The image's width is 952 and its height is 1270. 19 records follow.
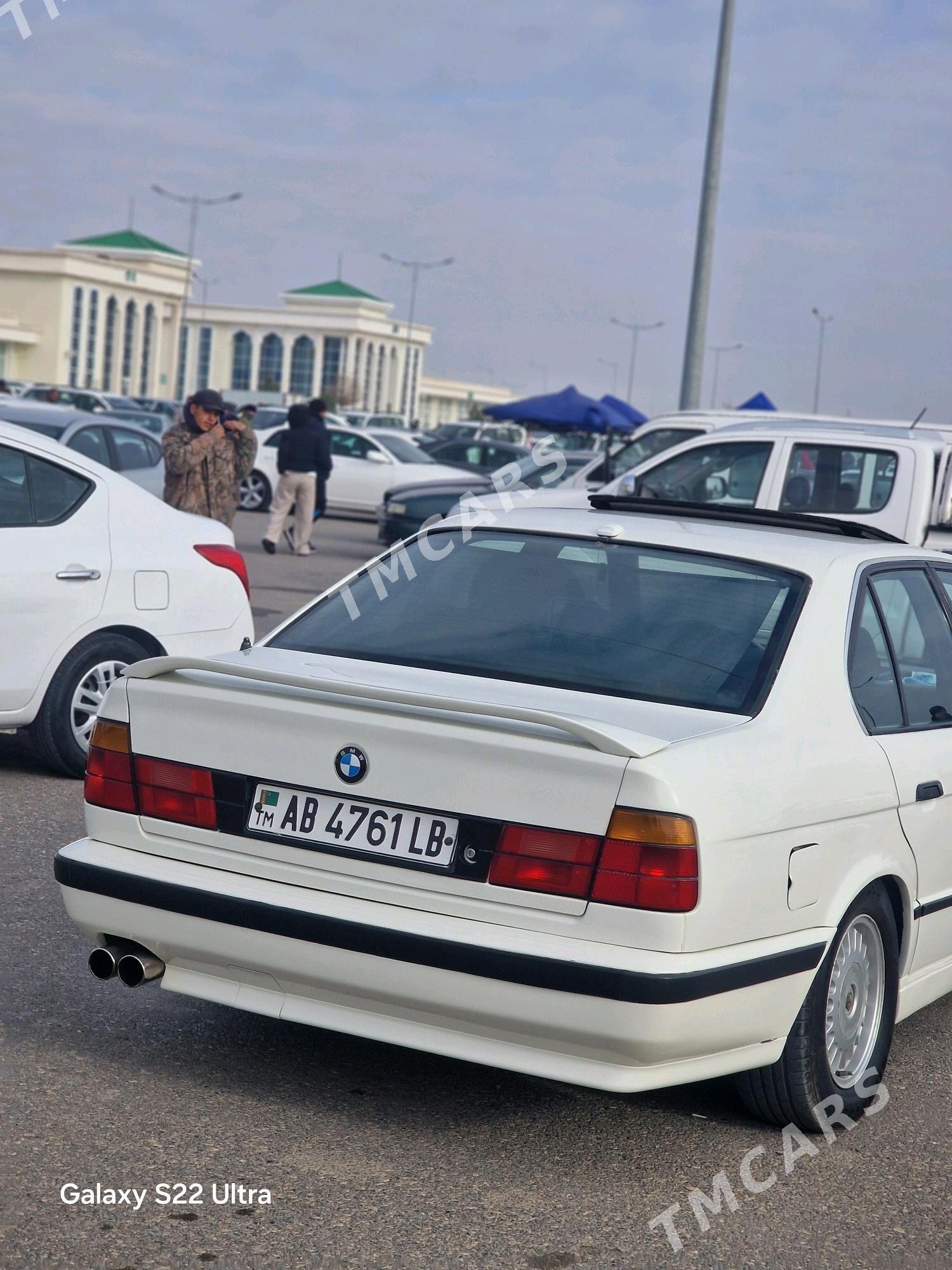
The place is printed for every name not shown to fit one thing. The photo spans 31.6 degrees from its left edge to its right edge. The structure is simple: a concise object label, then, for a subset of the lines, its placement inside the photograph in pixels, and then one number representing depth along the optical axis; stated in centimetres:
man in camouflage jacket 1257
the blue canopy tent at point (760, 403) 3098
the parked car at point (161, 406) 5422
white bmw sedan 344
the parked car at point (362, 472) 2675
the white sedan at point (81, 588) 697
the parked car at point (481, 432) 4541
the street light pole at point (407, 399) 15212
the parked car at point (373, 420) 5025
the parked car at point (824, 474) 1063
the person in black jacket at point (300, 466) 1906
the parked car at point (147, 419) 3634
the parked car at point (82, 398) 4250
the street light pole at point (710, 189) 1917
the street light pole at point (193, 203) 7856
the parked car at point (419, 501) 1945
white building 12056
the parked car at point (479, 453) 2853
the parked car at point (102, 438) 1515
